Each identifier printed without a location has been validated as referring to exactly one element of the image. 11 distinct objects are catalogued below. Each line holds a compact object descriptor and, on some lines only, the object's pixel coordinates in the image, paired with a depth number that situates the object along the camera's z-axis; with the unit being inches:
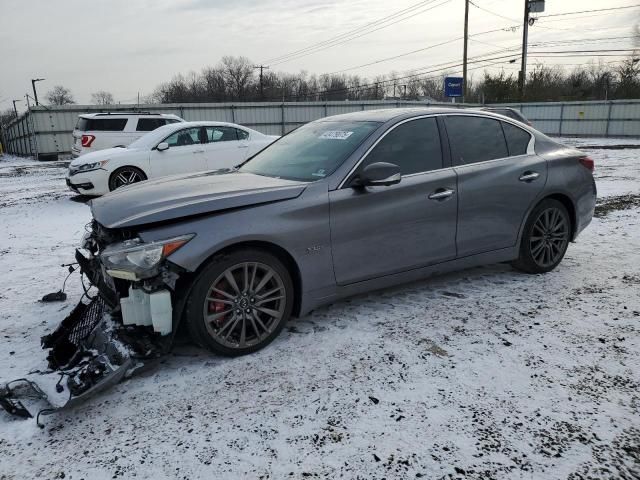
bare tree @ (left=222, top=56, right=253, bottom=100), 3288.9
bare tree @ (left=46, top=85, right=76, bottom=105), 3759.8
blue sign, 1467.8
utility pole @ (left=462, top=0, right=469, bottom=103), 1386.6
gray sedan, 120.6
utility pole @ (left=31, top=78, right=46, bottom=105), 2267.5
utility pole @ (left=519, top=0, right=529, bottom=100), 1383.6
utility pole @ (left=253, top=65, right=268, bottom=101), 2824.8
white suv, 618.2
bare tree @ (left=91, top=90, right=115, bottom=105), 4290.4
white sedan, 356.8
